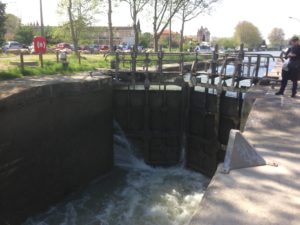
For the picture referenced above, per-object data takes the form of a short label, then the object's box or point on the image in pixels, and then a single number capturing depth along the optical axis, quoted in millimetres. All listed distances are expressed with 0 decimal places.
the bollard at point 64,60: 10274
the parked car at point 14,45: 25437
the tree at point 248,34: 82847
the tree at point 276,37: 107483
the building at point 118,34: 27289
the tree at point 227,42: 74740
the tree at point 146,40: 43858
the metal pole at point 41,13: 16371
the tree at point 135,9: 17969
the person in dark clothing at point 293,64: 5563
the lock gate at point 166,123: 7963
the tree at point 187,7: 23045
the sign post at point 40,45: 9877
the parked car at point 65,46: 29809
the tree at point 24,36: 37334
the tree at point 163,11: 20168
